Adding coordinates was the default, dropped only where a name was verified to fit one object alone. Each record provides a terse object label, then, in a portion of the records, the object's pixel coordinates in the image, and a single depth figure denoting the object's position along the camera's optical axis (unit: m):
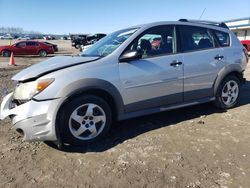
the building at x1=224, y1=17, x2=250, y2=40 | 22.13
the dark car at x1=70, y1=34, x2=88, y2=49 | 24.06
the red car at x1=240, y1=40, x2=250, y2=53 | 13.85
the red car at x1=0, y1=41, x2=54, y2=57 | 16.48
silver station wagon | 2.66
